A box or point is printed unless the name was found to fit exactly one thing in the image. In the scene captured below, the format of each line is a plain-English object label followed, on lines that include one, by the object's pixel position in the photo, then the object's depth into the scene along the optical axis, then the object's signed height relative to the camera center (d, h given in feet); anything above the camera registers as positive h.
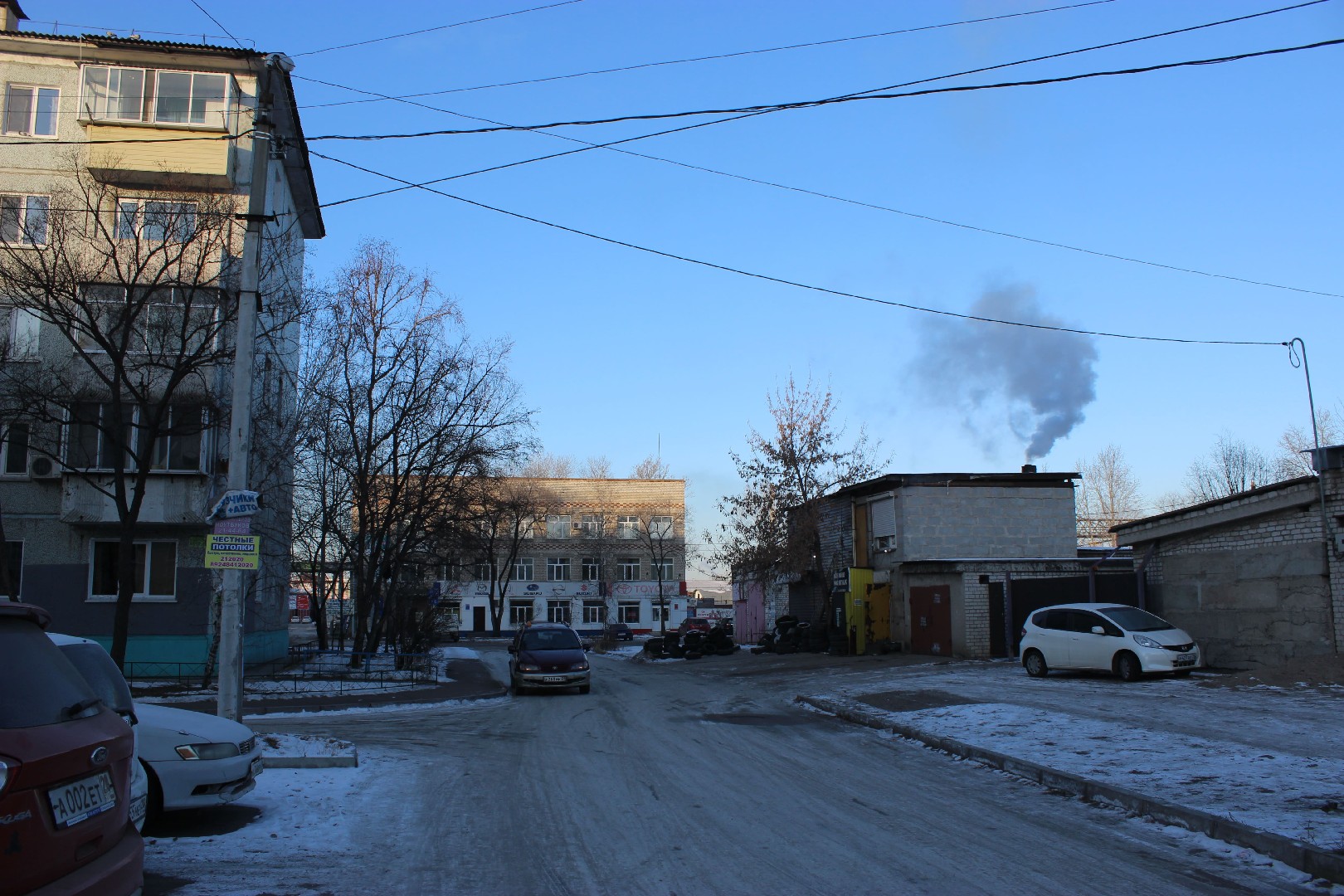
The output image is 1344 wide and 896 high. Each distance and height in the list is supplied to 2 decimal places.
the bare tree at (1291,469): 178.09 +21.44
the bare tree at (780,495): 130.93 +12.94
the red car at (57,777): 12.14 -2.36
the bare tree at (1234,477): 190.49 +21.18
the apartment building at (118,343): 76.38 +21.12
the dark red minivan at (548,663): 72.74 -5.08
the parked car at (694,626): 161.23 -5.51
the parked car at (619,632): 217.42 -8.58
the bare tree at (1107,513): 215.10 +16.90
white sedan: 25.43 -4.25
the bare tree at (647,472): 267.59 +32.84
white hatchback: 60.23 -3.48
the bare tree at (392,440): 92.32 +14.88
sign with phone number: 36.86 +1.73
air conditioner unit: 82.17 +10.98
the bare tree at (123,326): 63.62 +19.66
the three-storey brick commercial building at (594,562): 244.42 +8.22
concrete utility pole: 37.63 +10.34
